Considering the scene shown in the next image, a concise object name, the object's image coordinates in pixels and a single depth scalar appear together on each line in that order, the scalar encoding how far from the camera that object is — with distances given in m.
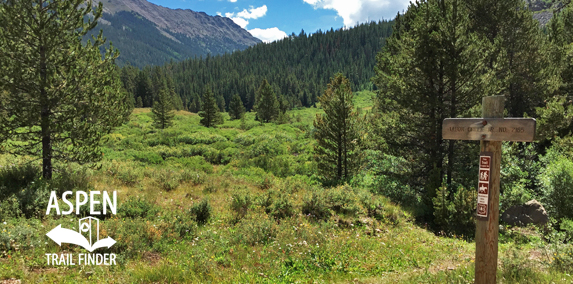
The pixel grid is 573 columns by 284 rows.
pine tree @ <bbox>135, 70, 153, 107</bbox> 89.51
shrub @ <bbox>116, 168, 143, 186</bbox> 12.71
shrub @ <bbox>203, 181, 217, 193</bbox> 13.00
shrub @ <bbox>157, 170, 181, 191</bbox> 12.83
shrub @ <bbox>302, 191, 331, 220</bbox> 9.90
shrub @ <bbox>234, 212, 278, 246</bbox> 7.64
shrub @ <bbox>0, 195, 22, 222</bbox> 7.58
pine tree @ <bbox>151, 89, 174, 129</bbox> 44.22
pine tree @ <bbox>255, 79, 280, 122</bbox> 59.28
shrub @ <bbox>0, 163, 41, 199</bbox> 9.12
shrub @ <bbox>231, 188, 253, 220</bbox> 9.94
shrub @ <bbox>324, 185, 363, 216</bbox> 10.24
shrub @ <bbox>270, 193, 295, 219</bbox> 9.74
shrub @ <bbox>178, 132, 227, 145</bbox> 33.59
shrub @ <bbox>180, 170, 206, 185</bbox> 14.27
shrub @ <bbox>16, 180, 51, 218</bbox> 8.18
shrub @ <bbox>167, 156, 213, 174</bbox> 21.05
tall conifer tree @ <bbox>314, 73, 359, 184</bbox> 16.66
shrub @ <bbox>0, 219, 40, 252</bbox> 6.10
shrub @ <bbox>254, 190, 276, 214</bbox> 10.06
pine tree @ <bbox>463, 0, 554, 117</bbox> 18.36
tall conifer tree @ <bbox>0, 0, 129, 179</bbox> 9.07
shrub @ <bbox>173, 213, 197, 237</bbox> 7.95
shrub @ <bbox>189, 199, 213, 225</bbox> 9.27
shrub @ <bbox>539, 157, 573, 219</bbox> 10.78
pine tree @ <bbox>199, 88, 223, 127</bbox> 50.81
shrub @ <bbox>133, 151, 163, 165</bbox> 22.79
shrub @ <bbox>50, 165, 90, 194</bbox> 9.87
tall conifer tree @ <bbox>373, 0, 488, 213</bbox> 12.19
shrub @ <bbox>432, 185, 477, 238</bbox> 10.57
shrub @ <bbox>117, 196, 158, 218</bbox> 8.66
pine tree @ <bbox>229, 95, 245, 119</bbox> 67.00
